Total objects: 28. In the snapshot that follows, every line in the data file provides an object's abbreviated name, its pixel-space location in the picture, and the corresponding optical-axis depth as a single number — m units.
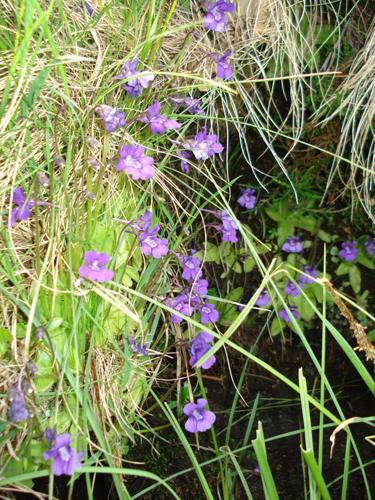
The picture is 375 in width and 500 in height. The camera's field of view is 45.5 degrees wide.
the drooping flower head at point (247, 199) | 0.43
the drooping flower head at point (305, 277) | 0.45
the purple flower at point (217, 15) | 0.33
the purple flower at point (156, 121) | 0.31
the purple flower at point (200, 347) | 0.32
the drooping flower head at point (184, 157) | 0.34
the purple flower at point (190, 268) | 0.33
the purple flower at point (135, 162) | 0.29
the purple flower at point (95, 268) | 0.27
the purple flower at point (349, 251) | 0.46
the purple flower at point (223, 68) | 0.34
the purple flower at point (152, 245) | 0.30
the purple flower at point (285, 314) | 0.44
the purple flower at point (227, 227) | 0.35
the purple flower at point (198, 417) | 0.31
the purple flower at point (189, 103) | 0.33
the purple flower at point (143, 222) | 0.29
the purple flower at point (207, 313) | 0.34
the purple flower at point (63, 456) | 0.24
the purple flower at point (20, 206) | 0.28
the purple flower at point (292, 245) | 0.45
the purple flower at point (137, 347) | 0.31
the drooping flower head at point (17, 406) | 0.23
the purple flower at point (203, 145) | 0.33
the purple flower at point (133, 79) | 0.30
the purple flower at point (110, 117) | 0.29
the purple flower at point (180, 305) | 0.32
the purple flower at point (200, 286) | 0.33
